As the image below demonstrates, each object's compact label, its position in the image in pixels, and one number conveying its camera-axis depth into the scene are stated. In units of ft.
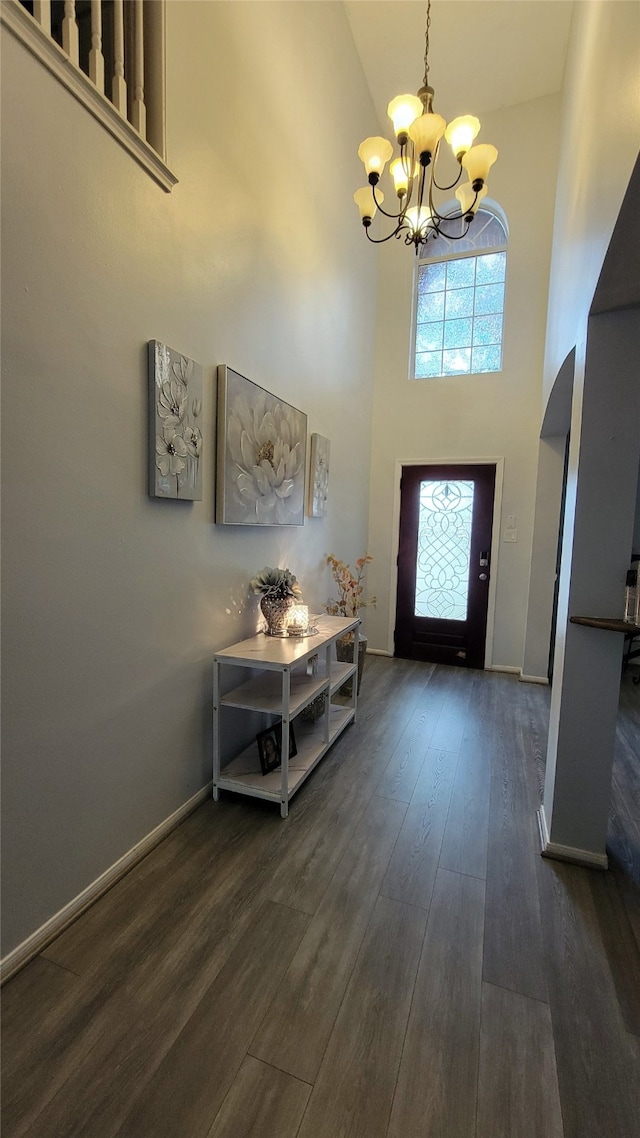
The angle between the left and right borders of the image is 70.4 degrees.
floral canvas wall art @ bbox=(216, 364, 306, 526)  6.84
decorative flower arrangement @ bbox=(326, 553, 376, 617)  11.71
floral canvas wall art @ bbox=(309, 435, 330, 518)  10.28
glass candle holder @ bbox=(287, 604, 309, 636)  8.25
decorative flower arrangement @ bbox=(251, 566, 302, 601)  7.73
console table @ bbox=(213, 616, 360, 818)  6.68
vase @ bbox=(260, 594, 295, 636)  7.97
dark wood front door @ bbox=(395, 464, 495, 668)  13.80
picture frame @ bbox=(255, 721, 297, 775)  7.21
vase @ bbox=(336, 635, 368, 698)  11.30
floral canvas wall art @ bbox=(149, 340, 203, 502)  5.49
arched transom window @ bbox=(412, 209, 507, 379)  13.57
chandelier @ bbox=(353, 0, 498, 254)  6.78
